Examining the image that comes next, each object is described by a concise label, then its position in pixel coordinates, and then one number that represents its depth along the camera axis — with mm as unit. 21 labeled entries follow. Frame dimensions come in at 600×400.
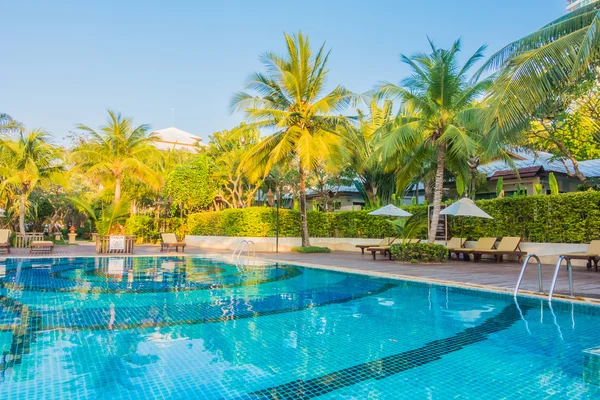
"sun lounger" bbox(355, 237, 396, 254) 17484
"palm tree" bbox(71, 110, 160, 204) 22359
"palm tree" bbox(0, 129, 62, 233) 20688
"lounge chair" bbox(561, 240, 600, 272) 10681
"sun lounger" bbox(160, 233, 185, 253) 18672
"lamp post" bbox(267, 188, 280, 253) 19328
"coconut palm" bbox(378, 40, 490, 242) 13070
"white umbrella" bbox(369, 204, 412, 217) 16828
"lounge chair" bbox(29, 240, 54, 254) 16273
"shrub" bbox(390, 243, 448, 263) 14008
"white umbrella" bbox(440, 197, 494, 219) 13984
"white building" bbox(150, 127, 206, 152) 50000
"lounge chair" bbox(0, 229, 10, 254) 16300
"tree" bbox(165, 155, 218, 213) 24922
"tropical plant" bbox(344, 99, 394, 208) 18578
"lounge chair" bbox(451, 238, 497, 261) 14583
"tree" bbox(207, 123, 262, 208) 28688
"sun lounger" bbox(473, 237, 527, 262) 13727
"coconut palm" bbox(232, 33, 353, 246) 17922
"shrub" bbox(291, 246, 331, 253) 19083
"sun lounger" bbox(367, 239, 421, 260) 15320
